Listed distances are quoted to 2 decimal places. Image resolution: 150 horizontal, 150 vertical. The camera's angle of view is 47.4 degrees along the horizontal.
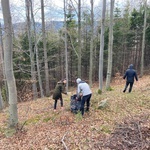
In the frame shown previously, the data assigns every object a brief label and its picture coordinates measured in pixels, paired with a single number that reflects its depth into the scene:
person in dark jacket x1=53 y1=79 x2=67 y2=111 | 9.10
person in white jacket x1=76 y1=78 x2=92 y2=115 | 7.57
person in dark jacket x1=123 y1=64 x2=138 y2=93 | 10.40
